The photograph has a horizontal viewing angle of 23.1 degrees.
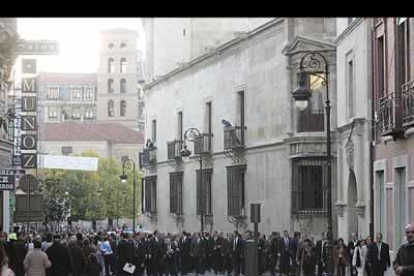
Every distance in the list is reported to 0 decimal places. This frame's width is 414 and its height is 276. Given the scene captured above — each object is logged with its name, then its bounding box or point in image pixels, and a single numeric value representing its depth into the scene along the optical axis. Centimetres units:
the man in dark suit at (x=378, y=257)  2183
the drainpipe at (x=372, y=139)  2873
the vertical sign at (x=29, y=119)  4297
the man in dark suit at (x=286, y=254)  3328
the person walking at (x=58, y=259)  2048
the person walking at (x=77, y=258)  2269
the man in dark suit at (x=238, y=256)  3453
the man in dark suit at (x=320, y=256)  3091
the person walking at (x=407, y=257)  1444
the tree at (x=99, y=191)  9266
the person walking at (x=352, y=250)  2741
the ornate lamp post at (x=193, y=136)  4709
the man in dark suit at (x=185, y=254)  3688
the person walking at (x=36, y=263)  1858
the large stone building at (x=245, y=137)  3816
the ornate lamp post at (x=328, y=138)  2351
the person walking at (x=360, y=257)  2261
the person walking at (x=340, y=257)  2806
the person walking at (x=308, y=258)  3097
